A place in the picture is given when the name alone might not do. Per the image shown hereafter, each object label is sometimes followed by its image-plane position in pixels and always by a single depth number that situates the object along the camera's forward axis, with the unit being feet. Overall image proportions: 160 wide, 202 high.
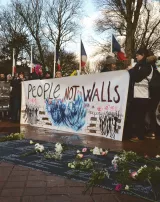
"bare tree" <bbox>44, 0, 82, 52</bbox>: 138.82
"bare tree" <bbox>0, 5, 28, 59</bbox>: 144.60
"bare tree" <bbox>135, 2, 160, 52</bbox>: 97.71
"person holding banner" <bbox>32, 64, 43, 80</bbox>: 36.85
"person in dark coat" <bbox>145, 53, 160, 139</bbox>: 22.85
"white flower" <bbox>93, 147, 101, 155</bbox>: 15.42
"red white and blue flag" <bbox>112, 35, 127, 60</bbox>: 29.78
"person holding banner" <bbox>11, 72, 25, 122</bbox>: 35.29
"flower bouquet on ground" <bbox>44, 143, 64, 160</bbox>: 15.40
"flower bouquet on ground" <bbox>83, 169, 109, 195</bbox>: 11.39
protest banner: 22.94
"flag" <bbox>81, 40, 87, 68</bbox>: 34.32
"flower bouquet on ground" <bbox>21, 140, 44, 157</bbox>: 16.77
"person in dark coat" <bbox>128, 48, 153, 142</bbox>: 22.39
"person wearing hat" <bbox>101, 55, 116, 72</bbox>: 27.63
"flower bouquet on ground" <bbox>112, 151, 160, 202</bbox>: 10.87
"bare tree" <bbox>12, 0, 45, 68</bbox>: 142.51
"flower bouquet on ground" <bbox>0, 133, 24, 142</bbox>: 21.07
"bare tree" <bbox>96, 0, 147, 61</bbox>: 81.82
